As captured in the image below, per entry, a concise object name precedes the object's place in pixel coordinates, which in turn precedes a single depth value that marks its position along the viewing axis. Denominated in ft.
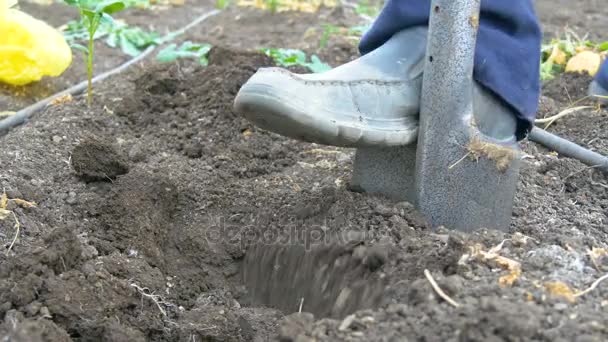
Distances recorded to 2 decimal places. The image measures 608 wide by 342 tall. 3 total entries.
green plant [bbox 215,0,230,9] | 14.33
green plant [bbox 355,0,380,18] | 13.38
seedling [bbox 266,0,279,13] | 13.88
